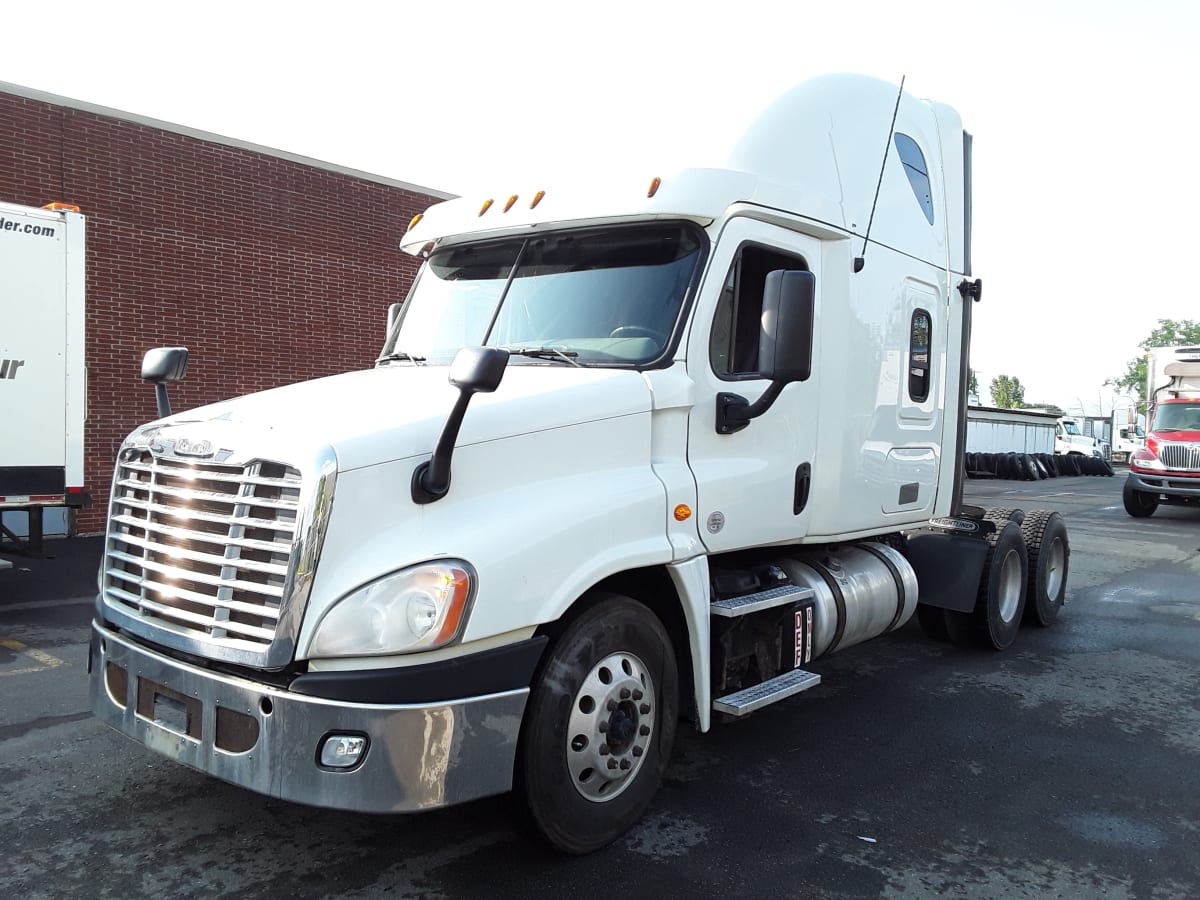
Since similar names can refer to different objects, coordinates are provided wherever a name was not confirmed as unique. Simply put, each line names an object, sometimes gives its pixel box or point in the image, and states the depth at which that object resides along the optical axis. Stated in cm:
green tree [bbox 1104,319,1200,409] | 7606
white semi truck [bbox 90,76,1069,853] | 314
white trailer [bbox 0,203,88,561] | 802
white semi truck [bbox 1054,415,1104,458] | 4267
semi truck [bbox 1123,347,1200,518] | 1852
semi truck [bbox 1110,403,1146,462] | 2195
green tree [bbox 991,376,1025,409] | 9812
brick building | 1261
